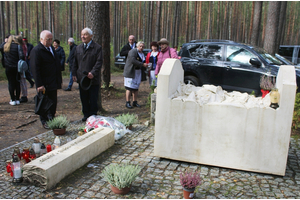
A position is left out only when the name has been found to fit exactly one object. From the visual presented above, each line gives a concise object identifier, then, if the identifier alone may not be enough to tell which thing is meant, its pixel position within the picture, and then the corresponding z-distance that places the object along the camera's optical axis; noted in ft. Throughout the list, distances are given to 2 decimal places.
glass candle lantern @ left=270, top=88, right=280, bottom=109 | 11.25
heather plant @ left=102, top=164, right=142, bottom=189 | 9.72
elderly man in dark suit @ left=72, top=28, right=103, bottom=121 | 18.44
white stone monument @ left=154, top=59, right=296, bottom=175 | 11.23
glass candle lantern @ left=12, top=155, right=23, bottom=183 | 10.41
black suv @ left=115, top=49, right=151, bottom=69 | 58.03
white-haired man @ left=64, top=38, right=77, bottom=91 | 30.63
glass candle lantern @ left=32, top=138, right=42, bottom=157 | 12.96
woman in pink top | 23.48
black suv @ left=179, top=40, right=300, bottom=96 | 24.68
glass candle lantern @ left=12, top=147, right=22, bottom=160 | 11.52
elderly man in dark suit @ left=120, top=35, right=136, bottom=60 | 26.91
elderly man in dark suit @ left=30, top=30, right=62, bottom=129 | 17.16
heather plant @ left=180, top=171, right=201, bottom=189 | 9.40
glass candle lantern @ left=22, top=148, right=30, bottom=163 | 11.94
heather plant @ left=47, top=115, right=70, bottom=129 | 16.66
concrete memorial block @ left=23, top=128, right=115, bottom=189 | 10.18
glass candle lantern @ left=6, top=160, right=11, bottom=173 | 11.30
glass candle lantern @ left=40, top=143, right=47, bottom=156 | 12.95
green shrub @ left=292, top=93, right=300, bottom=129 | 18.00
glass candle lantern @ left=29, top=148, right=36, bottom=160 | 11.97
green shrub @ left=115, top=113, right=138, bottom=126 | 17.94
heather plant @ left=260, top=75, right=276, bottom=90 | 14.15
